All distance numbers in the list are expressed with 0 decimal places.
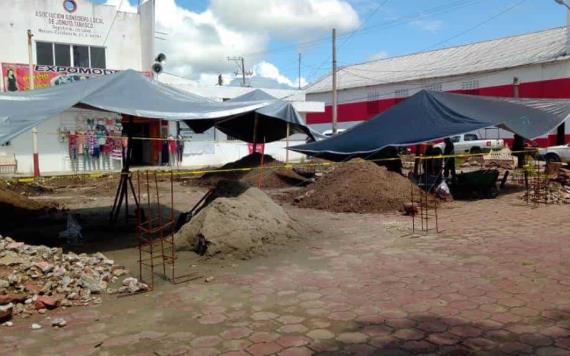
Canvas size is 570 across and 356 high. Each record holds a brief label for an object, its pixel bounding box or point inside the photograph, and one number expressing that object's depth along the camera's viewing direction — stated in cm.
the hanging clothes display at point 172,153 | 2848
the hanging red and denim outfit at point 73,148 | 2533
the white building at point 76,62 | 2417
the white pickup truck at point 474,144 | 3086
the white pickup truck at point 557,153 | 2322
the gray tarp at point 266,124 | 1670
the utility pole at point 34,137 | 2036
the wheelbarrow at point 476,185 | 1373
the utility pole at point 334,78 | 3123
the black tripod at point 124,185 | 1023
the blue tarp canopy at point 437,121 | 1421
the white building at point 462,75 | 3156
